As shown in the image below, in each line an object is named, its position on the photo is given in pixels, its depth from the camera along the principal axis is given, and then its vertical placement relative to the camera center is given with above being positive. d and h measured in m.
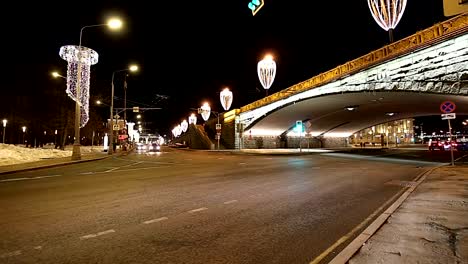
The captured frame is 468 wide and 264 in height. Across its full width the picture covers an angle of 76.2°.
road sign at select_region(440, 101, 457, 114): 16.08 +1.96
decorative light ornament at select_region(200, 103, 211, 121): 47.85 +5.64
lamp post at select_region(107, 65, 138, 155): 36.31 +1.34
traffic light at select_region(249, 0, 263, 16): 10.99 +5.25
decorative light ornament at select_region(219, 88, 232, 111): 41.97 +6.66
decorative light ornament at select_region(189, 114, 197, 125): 70.44 +6.25
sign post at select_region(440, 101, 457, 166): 16.08 +1.83
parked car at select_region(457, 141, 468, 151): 43.99 -0.40
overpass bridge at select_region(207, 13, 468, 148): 19.34 +5.21
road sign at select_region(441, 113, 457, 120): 16.11 +1.52
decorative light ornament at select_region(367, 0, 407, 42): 15.51 +7.09
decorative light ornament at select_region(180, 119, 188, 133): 81.62 +5.63
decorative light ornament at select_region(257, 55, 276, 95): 27.78 +7.14
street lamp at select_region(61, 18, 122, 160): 23.19 +5.35
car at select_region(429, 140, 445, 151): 44.44 -0.23
